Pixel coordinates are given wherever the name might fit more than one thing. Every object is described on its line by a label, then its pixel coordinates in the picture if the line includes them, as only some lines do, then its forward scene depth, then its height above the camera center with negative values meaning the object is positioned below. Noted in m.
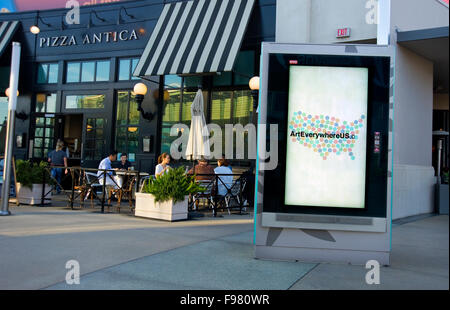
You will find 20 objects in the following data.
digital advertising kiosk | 5.08 +0.26
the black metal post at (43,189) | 10.09 -0.62
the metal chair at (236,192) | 10.05 -0.54
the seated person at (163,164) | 10.38 +0.06
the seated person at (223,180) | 9.89 -0.27
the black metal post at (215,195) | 9.46 -0.61
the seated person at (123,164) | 11.66 +0.03
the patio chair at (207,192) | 9.68 -0.55
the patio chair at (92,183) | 9.95 -0.46
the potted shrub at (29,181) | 10.09 -0.45
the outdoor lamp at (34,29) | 15.28 +4.74
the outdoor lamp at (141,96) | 13.20 +2.17
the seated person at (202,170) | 10.16 -0.05
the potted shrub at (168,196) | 8.21 -0.57
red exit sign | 10.83 +3.54
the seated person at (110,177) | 9.78 -0.28
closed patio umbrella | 11.50 +0.85
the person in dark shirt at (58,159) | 13.35 +0.12
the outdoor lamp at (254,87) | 11.41 +2.19
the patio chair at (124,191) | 9.64 -0.59
